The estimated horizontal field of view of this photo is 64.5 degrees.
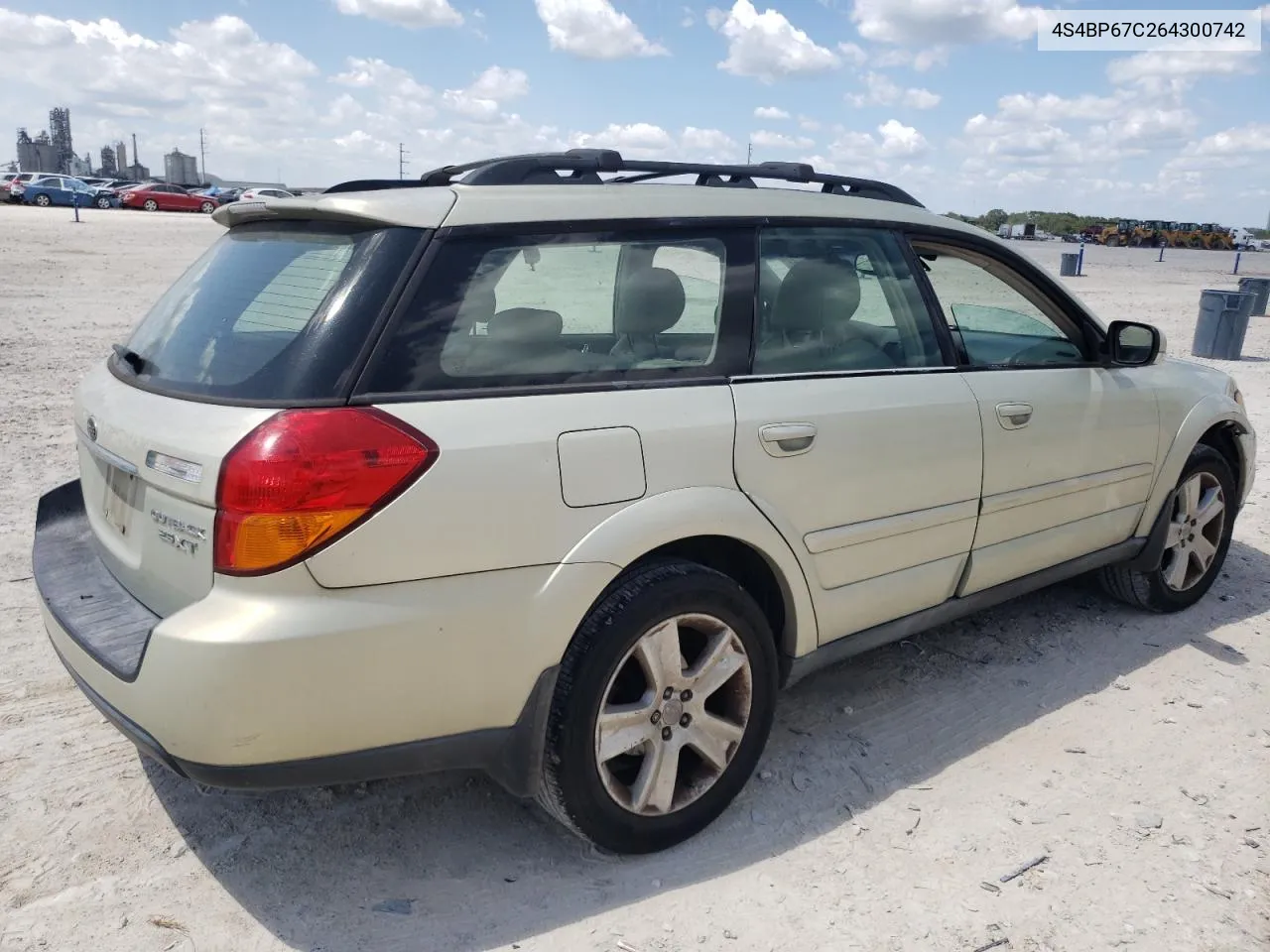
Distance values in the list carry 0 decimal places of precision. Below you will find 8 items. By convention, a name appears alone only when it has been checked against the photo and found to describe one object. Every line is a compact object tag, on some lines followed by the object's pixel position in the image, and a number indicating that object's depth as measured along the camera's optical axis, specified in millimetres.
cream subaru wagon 2281
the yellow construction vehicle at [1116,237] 62250
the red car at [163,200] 46969
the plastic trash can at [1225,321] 13172
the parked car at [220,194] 48812
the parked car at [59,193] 44812
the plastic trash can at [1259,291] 17453
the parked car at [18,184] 44812
